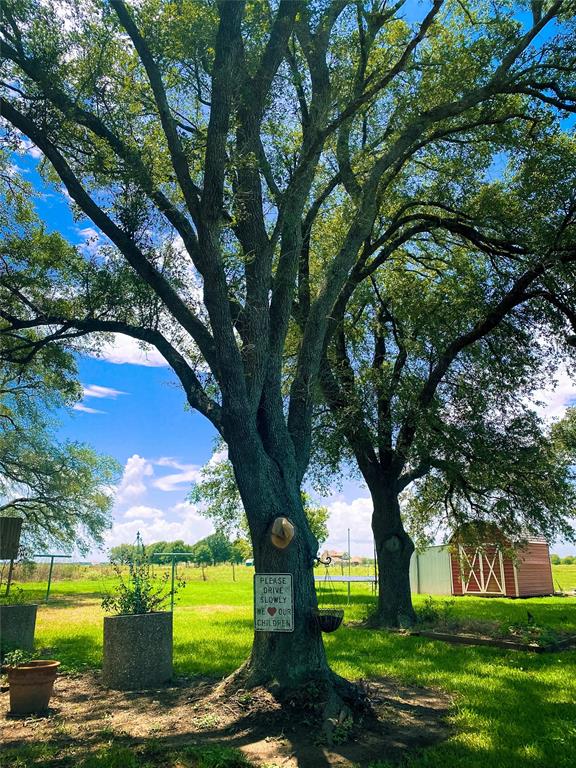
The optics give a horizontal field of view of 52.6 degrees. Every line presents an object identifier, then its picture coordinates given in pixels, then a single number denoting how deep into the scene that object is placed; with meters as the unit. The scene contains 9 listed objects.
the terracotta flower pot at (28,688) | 6.41
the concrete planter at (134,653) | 7.76
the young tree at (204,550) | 115.12
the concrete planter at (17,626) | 9.06
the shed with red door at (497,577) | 25.66
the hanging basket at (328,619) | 6.36
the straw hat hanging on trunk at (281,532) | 6.39
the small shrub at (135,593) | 8.29
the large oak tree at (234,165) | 6.68
